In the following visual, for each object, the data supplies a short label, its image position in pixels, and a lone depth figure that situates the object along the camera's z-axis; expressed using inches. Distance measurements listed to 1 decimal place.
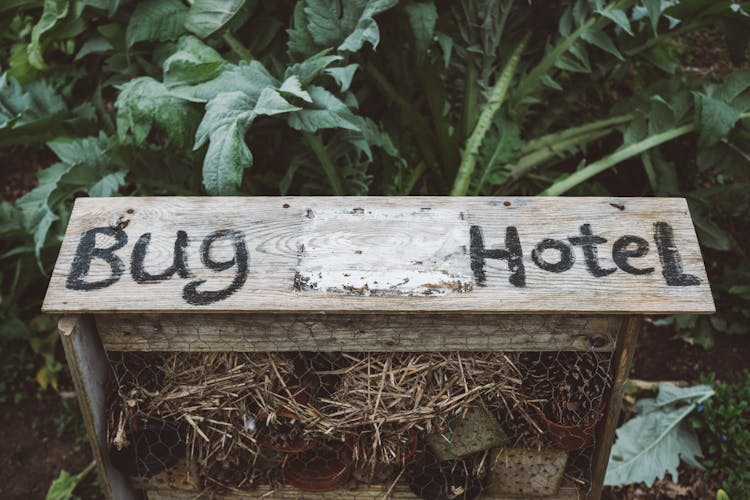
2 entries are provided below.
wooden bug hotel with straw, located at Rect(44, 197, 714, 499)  69.2
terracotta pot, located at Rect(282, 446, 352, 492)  82.7
